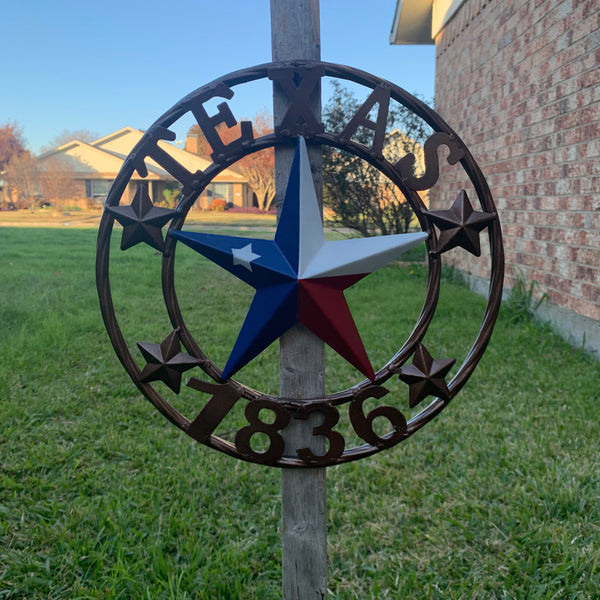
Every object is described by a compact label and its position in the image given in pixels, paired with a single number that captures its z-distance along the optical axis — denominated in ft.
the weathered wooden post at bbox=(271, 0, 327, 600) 4.39
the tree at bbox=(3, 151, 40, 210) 83.56
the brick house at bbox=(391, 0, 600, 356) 12.28
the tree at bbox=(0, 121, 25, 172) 103.19
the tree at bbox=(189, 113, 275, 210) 80.53
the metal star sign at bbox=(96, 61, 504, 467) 4.33
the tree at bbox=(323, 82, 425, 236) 26.81
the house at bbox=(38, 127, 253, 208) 79.71
